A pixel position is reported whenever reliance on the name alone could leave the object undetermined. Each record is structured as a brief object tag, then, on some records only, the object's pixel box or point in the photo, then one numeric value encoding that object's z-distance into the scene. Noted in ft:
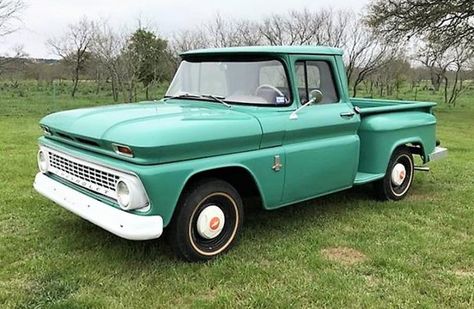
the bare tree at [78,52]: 82.64
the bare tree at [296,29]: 84.02
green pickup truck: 11.38
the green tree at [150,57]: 69.36
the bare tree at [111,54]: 64.90
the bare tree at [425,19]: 61.87
